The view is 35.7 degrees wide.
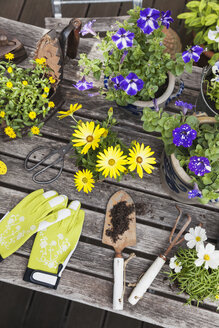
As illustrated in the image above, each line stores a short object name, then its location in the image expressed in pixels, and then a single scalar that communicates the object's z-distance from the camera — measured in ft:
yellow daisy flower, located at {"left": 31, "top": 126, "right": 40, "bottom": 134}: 3.55
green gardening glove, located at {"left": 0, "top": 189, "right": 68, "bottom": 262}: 3.87
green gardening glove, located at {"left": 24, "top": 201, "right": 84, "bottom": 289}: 3.75
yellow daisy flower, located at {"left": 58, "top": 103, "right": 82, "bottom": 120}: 3.43
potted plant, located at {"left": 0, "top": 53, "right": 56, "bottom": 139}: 3.45
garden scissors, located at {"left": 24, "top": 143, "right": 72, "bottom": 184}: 3.87
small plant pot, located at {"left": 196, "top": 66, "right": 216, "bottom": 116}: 3.60
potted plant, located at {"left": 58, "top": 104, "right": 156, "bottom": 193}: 3.33
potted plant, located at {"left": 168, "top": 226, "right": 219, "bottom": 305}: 3.51
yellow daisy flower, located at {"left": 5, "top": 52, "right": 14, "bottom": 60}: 3.65
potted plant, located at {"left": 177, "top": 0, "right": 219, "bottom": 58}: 4.10
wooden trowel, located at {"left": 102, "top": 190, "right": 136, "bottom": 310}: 3.62
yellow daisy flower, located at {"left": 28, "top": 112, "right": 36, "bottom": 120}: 3.45
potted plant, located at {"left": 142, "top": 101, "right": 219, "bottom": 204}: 2.81
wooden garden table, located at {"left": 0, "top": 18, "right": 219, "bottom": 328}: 3.70
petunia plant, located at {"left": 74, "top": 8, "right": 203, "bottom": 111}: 2.92
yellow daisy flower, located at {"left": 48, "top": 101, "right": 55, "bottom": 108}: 3.58
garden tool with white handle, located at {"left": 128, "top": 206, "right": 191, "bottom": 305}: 3.61
